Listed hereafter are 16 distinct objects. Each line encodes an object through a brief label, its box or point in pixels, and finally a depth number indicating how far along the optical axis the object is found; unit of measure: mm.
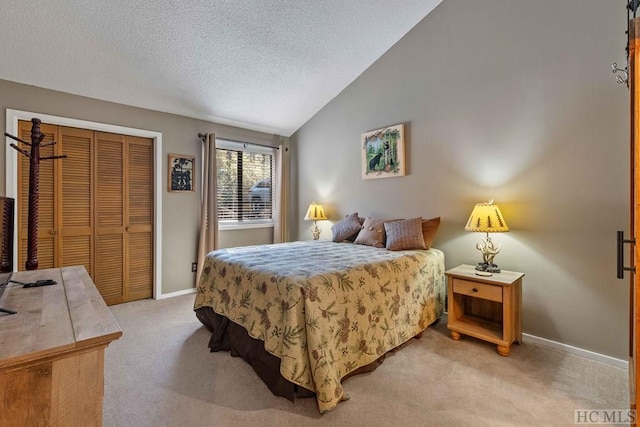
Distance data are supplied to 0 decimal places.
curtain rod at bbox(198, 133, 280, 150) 3896
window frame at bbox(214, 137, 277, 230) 4211
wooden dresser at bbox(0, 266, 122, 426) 733
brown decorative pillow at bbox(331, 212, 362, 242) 3500
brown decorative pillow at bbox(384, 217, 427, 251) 2846
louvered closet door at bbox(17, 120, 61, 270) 2836
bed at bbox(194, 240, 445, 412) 1695
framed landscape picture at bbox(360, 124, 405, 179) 3375
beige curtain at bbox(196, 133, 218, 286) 3859
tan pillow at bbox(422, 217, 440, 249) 2927
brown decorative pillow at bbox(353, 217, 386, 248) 3119
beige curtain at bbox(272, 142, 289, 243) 4676
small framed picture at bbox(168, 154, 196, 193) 3697
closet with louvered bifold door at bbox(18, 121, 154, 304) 2973
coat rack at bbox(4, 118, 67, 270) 1623
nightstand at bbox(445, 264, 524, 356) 2244
